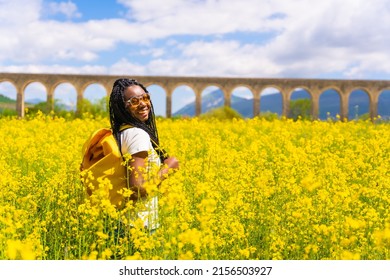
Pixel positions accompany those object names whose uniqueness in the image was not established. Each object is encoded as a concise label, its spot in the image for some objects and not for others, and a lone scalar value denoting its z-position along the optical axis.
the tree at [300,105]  49.96
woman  3.31
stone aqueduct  35.53
